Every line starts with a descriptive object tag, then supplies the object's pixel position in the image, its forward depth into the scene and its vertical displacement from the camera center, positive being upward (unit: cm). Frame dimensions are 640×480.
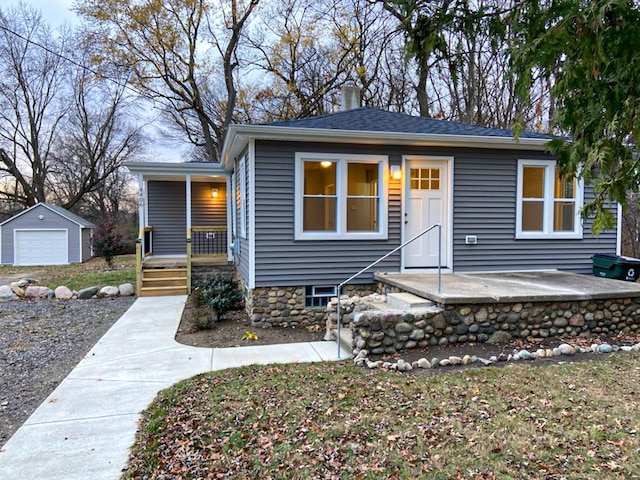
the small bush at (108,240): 1395 -56
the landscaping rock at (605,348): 464 -140
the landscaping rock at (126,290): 912 -148
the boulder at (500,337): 499 -137
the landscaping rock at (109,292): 905 -151
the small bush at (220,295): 676 -127
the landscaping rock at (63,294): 899 -155
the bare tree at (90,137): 2071 +494
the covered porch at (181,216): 1133 +25
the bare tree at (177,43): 1586 +744
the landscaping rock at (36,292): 900 -151
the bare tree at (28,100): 1914 +623
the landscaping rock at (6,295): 879 -155
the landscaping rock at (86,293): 898 -153
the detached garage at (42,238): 1738 -60
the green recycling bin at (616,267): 699 -72
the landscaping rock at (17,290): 899 -147
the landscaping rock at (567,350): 459 -140
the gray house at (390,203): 655 +39
